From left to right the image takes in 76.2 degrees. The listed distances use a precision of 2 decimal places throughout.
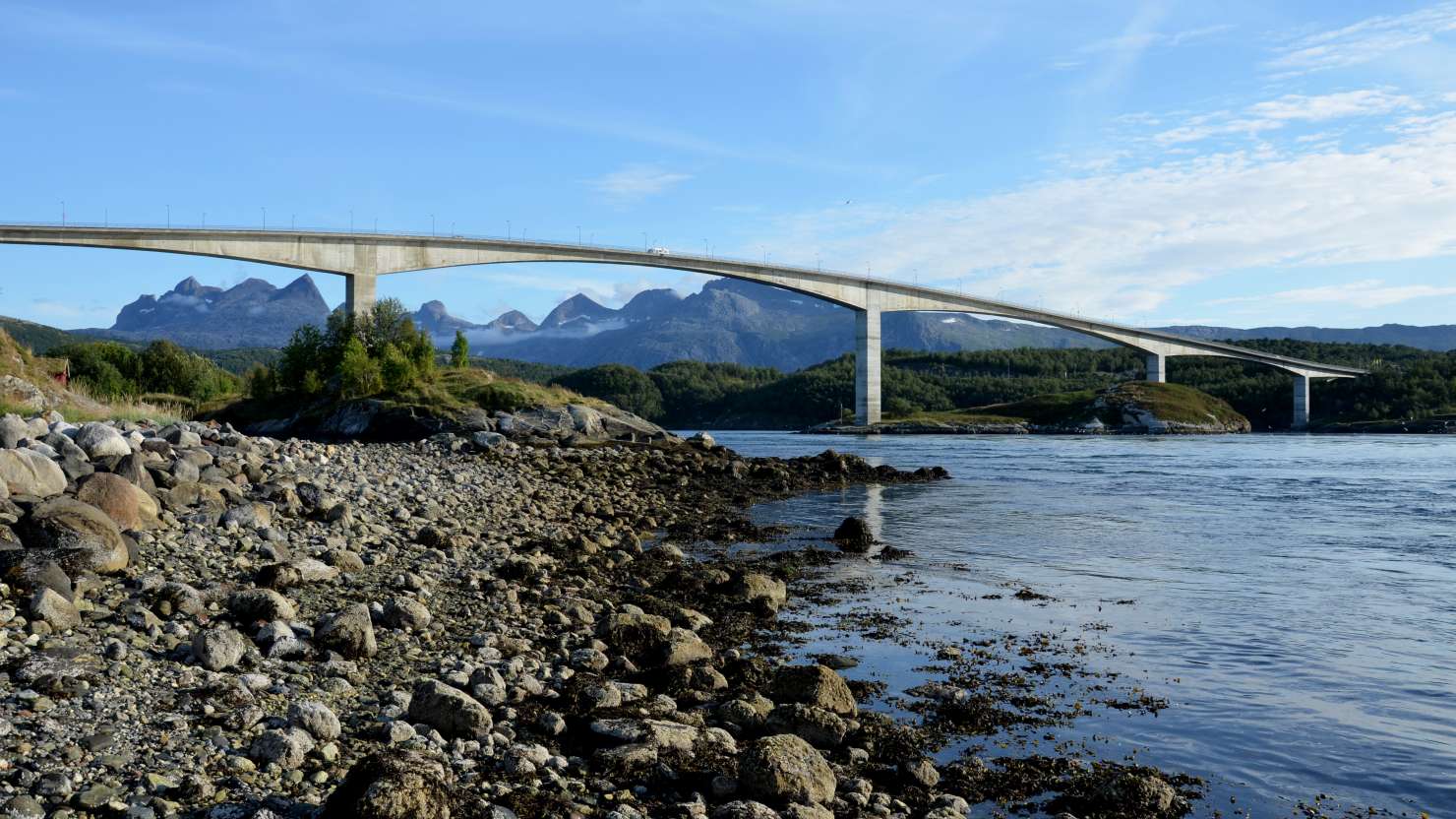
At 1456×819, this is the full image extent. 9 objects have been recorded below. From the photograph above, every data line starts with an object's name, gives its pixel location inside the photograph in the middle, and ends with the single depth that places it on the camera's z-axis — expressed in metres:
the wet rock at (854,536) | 18.83
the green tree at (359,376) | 53.50
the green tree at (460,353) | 64.12
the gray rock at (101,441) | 13.93
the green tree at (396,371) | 52.34
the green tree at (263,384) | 63.69
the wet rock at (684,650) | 8.78
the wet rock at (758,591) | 12.31
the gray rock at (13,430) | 13.05
